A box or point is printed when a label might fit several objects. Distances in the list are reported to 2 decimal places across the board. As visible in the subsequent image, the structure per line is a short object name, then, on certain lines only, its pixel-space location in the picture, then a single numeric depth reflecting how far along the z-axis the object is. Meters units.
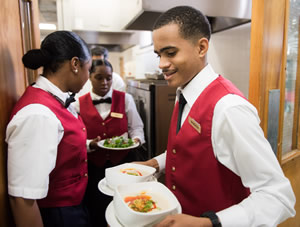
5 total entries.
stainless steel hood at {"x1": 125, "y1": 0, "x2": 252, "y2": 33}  1.61
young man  0.71
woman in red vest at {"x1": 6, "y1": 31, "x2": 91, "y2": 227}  0.89
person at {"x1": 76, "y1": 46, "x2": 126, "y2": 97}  2.16
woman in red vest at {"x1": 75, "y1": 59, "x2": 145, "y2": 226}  2.01
